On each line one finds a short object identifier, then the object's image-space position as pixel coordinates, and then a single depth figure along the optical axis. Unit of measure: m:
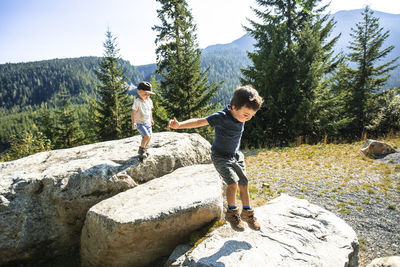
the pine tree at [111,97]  21.73
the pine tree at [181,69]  13.73
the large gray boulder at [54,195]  4.00
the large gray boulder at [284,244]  2.87
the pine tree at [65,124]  26.42
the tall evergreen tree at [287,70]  12.04
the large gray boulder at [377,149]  8.55
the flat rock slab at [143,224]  3.40
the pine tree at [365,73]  18.02
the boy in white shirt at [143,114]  5.26
